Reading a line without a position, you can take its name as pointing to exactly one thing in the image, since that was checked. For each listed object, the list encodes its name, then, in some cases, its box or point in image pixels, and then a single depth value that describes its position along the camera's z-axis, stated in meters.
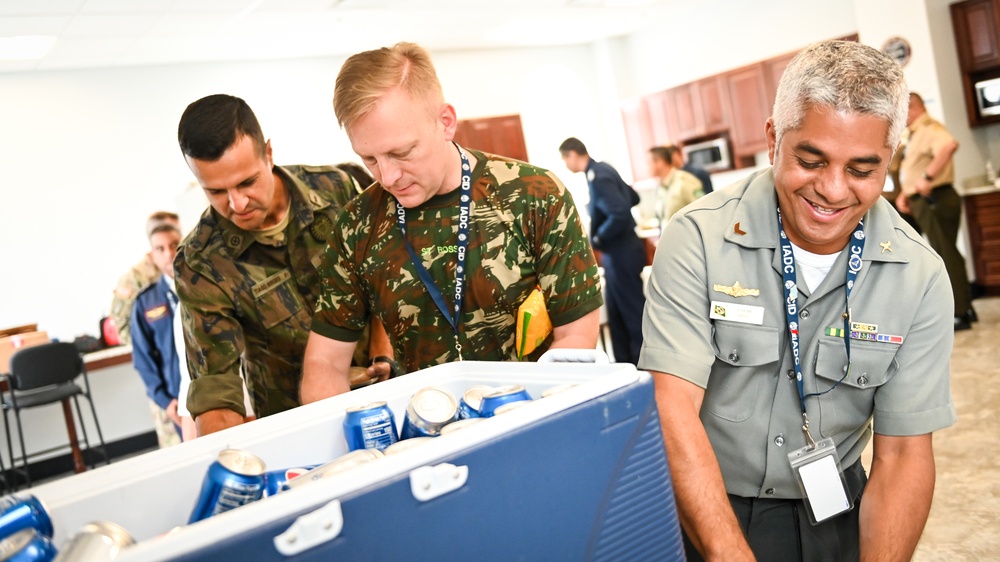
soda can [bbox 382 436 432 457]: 0.95
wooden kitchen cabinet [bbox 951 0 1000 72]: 6.74
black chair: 5.75
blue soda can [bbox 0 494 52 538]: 0.77
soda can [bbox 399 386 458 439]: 0.99
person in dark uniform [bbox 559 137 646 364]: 5.73
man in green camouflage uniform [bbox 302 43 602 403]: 1.64
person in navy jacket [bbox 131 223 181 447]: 4.04
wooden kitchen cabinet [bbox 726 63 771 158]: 8.74
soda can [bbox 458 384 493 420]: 1.01
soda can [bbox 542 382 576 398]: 0.93
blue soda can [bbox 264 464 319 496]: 0.95
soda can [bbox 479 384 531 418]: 0.97
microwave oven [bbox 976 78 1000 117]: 6.82
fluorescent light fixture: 6.40
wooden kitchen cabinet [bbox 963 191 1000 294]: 6.75
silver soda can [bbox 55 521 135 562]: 0.70
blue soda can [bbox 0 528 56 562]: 0.71
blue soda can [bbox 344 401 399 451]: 1.03
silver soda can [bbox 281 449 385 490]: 0.87
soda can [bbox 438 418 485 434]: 0.93
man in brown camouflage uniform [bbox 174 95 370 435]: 1.84
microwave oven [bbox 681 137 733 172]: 9.17
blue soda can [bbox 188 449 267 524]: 0.85
